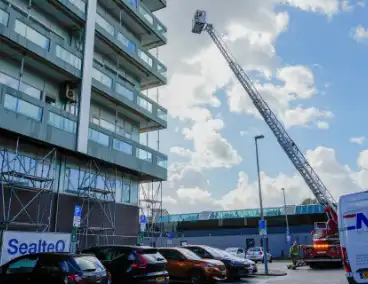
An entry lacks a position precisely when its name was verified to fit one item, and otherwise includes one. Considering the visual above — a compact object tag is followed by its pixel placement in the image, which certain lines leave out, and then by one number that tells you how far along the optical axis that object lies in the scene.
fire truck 24.00
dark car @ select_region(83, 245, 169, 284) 11.79
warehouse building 53.50
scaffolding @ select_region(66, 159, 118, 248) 21.45
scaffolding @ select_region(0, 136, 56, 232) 17.08
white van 8.76
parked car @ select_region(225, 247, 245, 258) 36.56
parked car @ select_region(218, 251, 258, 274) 17.86
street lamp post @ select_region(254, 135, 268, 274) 23.75
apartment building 17.62
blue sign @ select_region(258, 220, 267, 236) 22.52
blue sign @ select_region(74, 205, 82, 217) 15.20
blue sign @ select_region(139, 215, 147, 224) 21.36
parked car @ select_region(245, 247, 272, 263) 37.22
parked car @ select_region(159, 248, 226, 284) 14.91
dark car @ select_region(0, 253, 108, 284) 9.11
